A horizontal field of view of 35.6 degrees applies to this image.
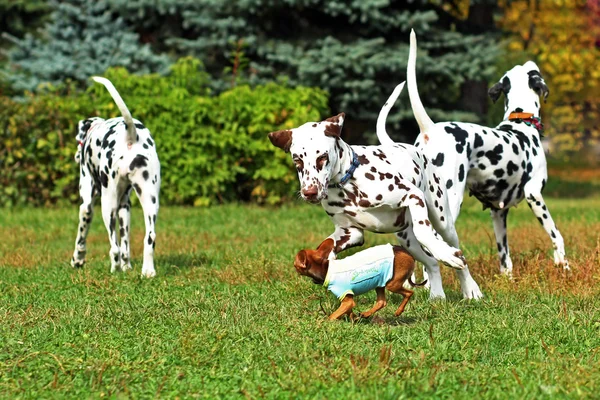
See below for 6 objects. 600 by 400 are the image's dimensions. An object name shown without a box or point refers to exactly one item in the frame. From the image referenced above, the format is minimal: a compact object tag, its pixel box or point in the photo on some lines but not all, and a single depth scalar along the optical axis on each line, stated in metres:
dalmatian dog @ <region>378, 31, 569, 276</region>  7.94
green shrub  15.65
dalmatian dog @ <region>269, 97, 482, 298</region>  6.38
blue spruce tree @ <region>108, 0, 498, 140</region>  17.41
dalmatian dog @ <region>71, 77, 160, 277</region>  9.00
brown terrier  6.38
